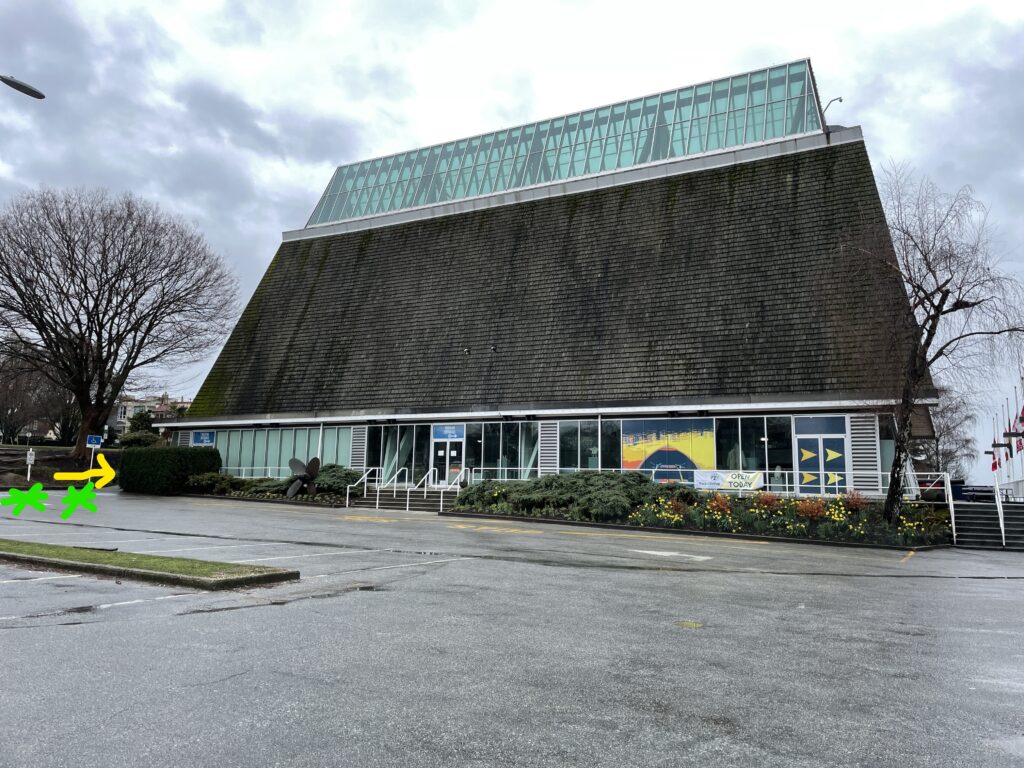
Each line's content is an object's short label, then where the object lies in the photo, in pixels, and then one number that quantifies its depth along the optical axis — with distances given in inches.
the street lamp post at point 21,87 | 426.8
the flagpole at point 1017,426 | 1747.0
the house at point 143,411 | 2031.7
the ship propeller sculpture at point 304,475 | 1170.0
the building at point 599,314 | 976.3
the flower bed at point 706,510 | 767.7
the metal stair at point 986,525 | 768.3
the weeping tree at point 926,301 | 751.7
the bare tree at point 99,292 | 1354.6
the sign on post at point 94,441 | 1247.7
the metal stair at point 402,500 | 1086.4
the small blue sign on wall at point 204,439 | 1445.6
